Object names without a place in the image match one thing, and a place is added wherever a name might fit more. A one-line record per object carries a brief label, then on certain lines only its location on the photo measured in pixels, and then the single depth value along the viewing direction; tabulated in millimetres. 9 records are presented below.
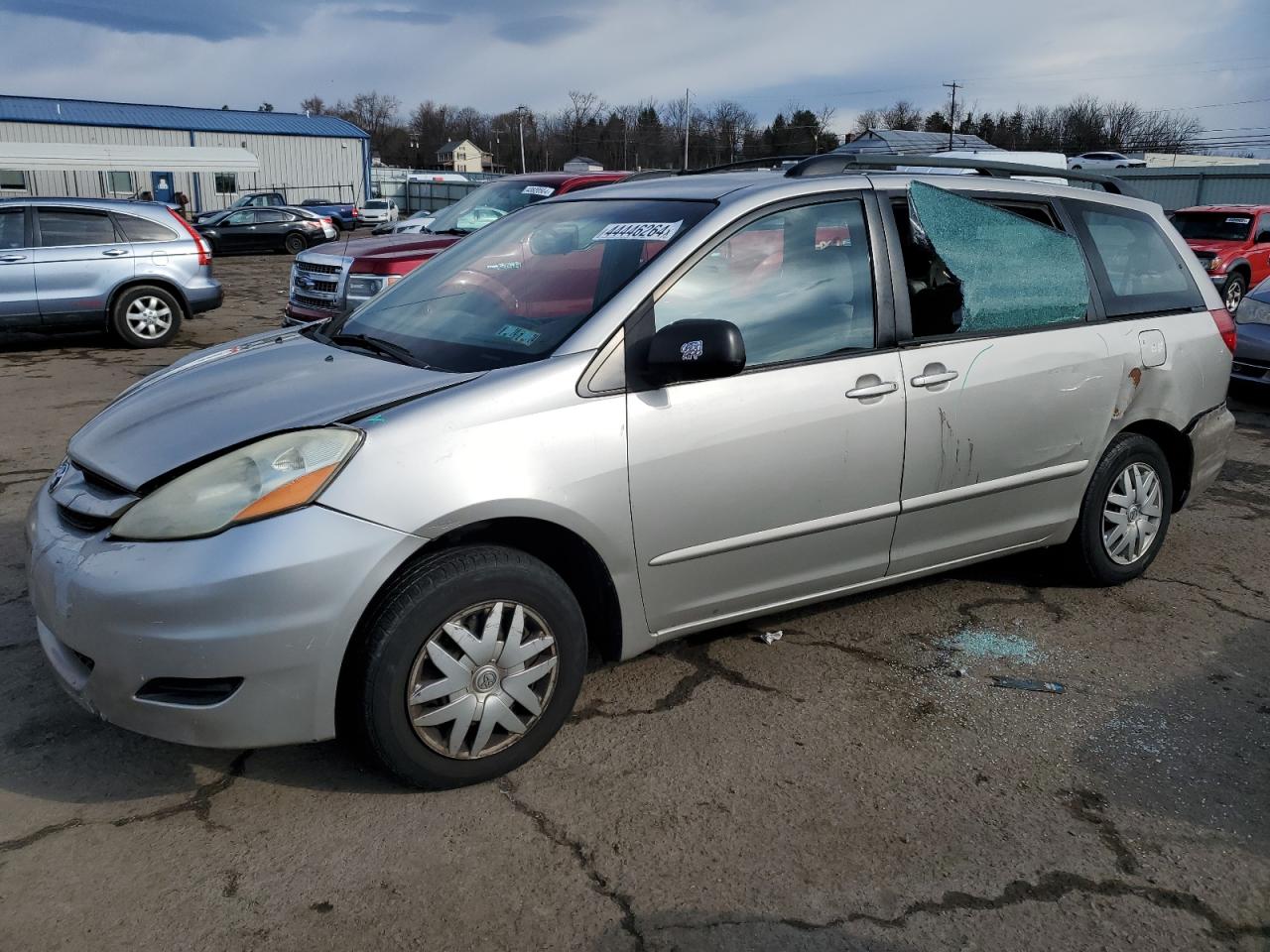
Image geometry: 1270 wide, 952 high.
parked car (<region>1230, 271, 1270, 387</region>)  8578
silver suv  10156
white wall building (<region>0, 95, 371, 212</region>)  34719
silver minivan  2543
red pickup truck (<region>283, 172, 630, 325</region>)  8125
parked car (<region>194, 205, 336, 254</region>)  27828
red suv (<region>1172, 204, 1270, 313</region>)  14227
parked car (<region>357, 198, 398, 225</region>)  38750
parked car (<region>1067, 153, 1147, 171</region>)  43281
